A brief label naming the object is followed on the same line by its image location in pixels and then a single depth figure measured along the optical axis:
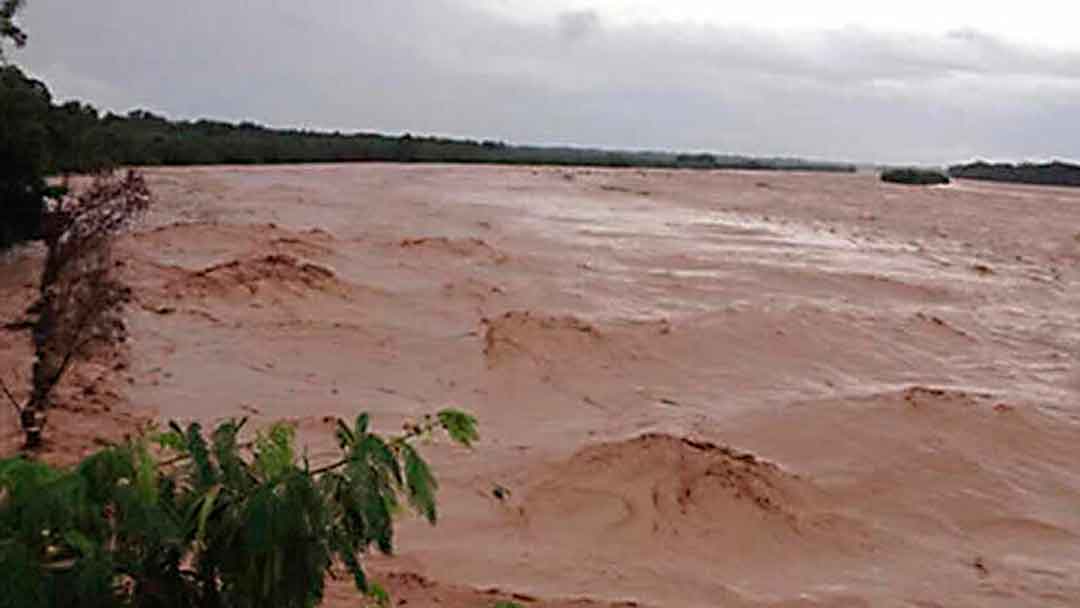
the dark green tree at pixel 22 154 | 11.84
